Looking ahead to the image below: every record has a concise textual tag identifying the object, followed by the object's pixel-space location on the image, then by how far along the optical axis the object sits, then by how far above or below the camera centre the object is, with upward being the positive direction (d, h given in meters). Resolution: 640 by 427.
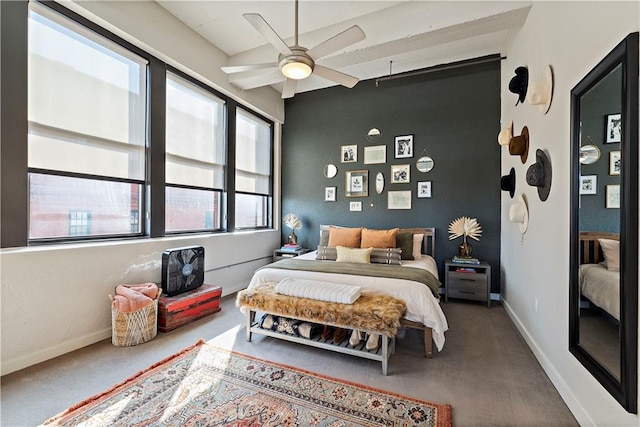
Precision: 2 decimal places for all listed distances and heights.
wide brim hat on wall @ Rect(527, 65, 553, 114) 2.12 +0.98
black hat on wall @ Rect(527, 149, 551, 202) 2.16 +0.33
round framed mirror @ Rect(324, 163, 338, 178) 4.89 +0.78
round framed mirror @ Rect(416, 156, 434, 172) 4.29 +0.80
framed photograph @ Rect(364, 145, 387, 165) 4.57 +1.00
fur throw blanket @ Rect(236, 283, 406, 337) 2.12 -0.80
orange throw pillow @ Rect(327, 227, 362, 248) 3.98 -0.34
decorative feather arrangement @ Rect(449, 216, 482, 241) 3.95 -0.19
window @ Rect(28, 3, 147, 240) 2.29 +0.77
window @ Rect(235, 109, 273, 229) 4.54 +0.74
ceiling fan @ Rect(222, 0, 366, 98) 2.15 +1.38
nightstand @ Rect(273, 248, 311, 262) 4.70 -0.69
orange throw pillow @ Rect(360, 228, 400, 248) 3.75 -0.34
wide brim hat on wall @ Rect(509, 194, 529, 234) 2.74 +0.01
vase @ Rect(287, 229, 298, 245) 5.04 -0.46
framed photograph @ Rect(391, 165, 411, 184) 4.41 +0.65
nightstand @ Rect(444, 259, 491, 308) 3.66 -0.90
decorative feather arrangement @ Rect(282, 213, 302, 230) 5.05 -0.16
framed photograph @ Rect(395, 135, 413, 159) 4.40 +1.09
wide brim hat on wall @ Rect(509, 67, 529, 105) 2.78 +1.37
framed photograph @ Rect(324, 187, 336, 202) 4.92 +0.36
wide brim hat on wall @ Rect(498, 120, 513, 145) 3.16 +0.93
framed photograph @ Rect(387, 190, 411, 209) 4.42 +0.25
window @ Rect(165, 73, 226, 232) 3.39 +0.76
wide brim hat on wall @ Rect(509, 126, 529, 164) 2.77 +0.72
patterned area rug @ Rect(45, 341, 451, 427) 1.63 -1.23
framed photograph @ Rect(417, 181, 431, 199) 4.30 +0.39
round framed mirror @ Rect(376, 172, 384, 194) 4.57 +0.52
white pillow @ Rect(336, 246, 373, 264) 3.51 -0.53
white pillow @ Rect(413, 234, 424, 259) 3.88 -0.45
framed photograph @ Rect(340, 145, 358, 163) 4.76 +1.06
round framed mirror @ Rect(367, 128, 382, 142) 4.53 +1.32
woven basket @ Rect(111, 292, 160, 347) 2.46 -1.04
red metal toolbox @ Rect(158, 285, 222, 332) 2.79 -1.02
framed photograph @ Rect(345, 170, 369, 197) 4.67 +0.53
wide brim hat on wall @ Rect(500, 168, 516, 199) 3.24 +0.39
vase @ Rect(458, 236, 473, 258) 3.93 -0.50
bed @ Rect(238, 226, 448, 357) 2.34 -0.66
